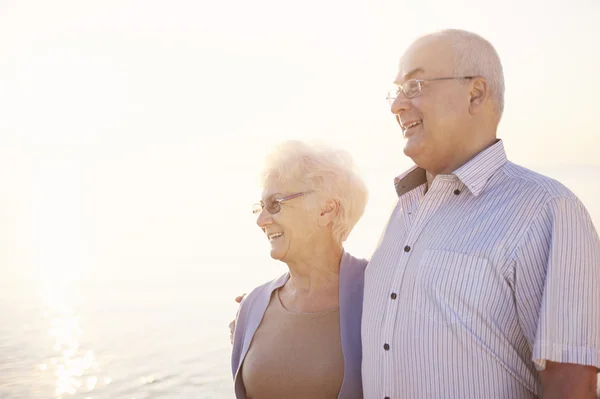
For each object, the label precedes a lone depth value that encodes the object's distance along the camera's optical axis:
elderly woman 3.29
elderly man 2.18
